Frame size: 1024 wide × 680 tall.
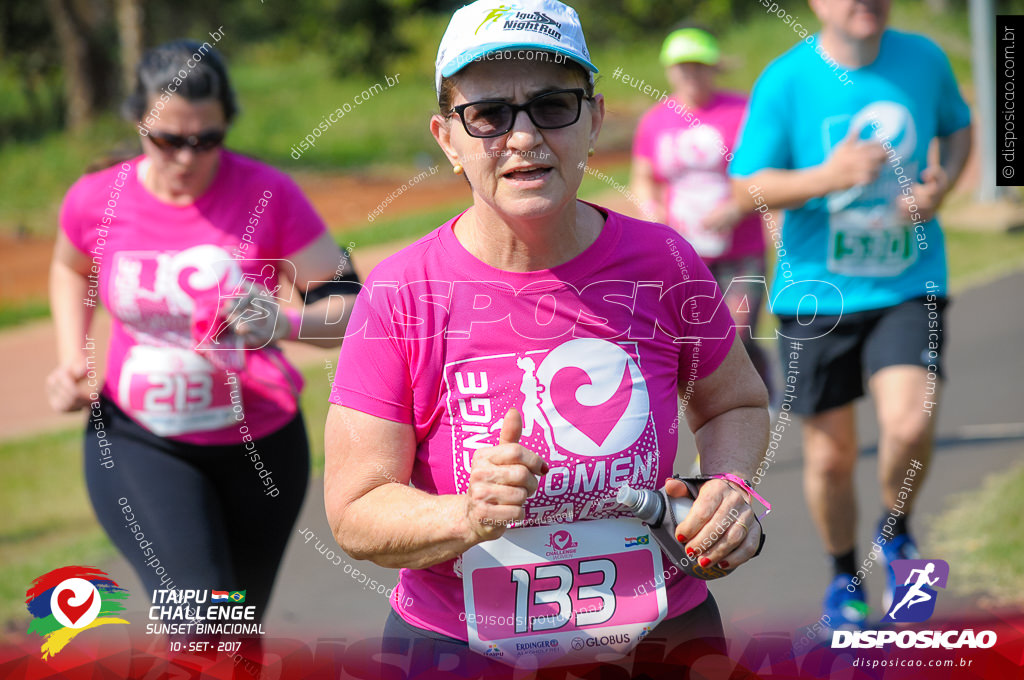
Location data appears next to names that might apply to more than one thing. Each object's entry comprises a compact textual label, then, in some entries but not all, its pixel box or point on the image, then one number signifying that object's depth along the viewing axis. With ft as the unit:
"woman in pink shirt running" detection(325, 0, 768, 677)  13.00
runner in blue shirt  23.77
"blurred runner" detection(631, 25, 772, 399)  40.78
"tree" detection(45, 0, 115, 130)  116.16
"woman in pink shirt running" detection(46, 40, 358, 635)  20.13
